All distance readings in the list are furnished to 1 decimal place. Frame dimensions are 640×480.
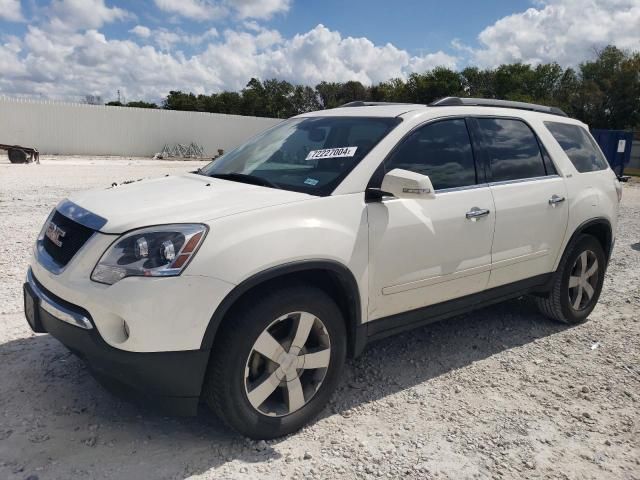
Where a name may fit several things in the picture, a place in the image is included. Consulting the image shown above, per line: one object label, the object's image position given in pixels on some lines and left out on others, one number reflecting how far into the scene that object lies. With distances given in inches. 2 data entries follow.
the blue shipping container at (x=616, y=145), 906.7
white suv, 98.9
